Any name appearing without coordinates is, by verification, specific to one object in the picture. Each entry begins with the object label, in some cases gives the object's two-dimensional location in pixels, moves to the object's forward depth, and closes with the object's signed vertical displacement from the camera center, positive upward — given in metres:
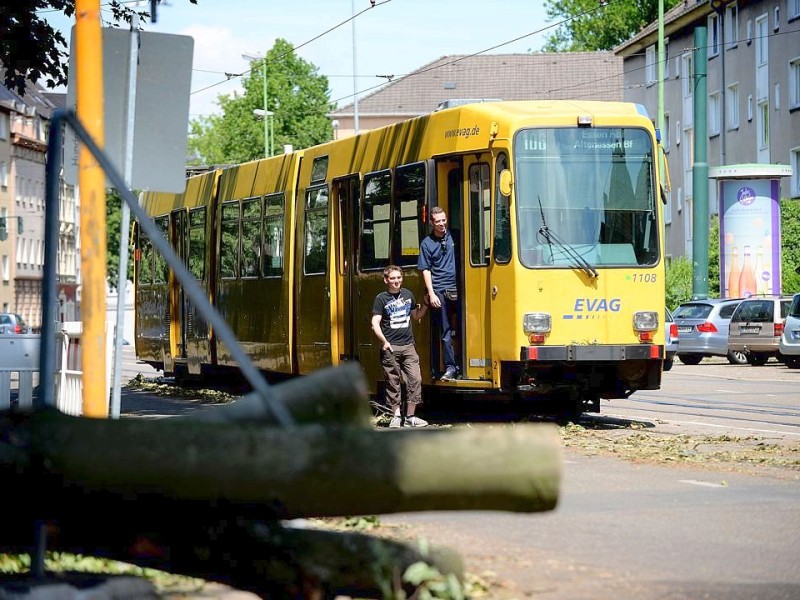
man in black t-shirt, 16.27 +0.03
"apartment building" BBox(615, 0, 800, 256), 56.62 +9.72
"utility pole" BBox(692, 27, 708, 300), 42.25 +3.39
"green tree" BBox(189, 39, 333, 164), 86.75 +12.37
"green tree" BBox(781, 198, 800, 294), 49.88 +3.11
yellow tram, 16.05 +1.04
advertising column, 43.09 +3.08
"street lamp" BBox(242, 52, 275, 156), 61.44 +10.53
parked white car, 32.84 +0.08
